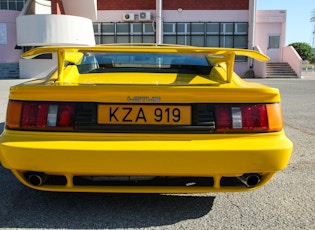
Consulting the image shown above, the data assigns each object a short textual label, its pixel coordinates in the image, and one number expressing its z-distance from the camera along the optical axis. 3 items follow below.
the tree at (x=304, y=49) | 48.22
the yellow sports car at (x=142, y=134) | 2.69
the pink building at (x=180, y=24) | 27.55
